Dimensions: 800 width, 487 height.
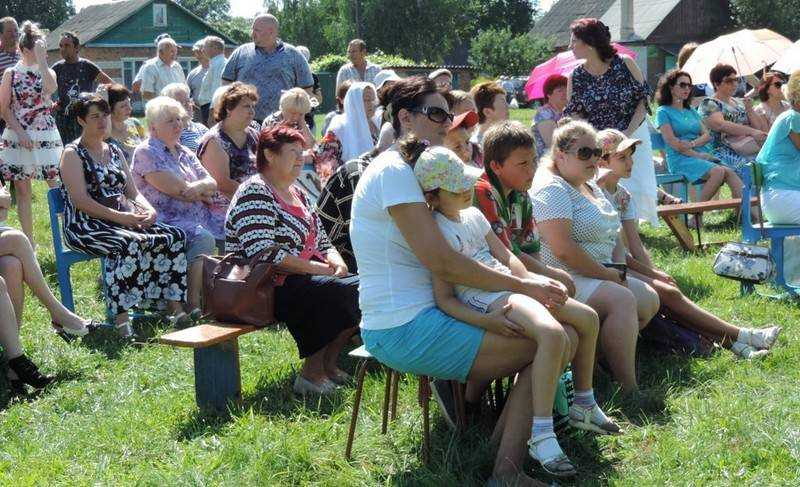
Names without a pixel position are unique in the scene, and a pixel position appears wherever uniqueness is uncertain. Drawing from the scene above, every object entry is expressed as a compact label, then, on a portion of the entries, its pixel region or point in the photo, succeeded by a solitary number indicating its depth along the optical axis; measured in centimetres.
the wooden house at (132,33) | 5669
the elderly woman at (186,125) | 812
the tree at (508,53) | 5600
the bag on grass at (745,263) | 612
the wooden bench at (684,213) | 788
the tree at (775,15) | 5009
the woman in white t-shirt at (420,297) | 367
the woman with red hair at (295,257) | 497
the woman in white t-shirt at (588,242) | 465
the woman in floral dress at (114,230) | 620
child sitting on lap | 364
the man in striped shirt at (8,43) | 898
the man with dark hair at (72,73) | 993
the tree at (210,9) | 11000
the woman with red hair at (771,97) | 1026
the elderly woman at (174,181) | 654
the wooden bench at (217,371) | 469
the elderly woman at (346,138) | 824
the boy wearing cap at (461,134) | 483
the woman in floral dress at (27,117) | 862
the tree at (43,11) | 6875
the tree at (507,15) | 8025
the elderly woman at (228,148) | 694
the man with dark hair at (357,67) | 1131
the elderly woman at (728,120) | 978
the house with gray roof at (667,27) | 5600
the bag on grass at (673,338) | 525
